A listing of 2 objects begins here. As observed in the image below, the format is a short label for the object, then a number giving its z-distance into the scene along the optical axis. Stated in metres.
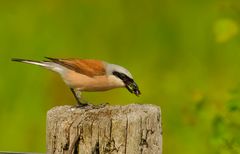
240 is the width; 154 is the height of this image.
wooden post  8.88
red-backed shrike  10.73
